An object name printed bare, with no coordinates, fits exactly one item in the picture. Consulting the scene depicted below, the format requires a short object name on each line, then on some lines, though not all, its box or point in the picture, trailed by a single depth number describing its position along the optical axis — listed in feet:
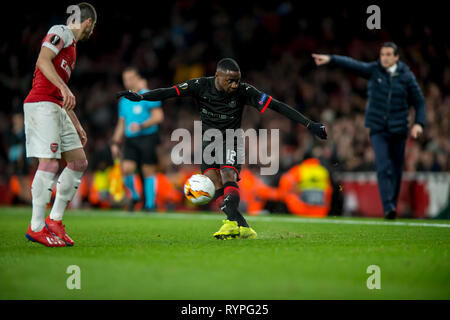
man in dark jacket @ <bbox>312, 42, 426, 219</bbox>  58.54
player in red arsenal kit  35.17
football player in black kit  39.83
